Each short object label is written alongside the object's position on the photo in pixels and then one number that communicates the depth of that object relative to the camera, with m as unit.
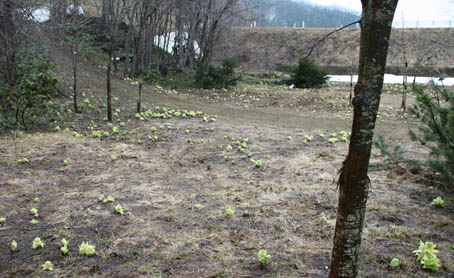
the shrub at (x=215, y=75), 22.34
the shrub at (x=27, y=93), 9.34
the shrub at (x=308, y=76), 26.00
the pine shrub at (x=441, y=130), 5.02
